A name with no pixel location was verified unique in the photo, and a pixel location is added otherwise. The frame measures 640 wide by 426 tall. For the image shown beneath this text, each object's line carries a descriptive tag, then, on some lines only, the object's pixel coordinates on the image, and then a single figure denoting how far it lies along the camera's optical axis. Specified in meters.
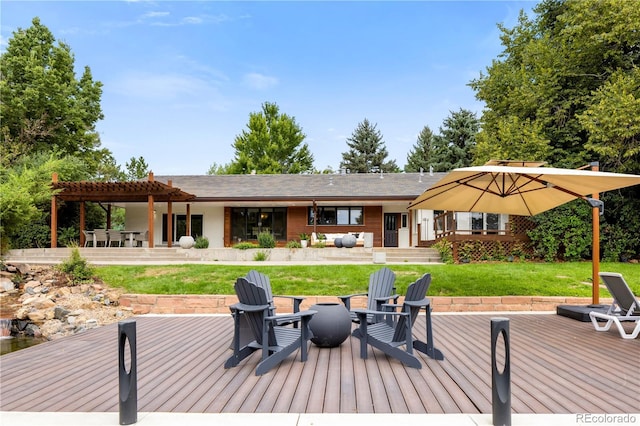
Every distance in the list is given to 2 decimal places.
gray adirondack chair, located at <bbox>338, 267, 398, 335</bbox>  5.32
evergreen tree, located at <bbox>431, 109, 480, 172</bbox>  35.44
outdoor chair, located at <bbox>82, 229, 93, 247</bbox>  17.33
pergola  15.56
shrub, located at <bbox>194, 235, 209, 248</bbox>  16.62
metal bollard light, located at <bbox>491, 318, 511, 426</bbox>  2.78
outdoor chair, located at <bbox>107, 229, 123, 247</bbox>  17.71
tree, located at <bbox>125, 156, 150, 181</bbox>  43.47
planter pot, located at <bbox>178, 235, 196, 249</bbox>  16.14
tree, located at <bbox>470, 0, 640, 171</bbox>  12.83
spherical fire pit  4.78
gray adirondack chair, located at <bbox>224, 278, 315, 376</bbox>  4.07
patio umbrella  5.39
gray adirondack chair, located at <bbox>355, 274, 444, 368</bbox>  4.19
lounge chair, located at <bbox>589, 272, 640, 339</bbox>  5.44
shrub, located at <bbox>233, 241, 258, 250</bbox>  15.48
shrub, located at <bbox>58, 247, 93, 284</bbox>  10.62
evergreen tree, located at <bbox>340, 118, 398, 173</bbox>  41.84
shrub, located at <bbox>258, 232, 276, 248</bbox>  16.16
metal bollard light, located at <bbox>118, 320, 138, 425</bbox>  2.88
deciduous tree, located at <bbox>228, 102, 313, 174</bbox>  36.19
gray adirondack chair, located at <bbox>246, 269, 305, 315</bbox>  5.23
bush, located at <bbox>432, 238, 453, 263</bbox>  13.61
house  18.83
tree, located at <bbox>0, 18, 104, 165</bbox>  23.20
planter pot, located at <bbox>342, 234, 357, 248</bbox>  16.16
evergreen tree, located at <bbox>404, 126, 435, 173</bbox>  38.97
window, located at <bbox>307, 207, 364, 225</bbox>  20.69
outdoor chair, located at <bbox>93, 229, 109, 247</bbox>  17.29
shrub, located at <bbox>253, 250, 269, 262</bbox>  14.48
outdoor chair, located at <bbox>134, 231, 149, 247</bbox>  18.75
